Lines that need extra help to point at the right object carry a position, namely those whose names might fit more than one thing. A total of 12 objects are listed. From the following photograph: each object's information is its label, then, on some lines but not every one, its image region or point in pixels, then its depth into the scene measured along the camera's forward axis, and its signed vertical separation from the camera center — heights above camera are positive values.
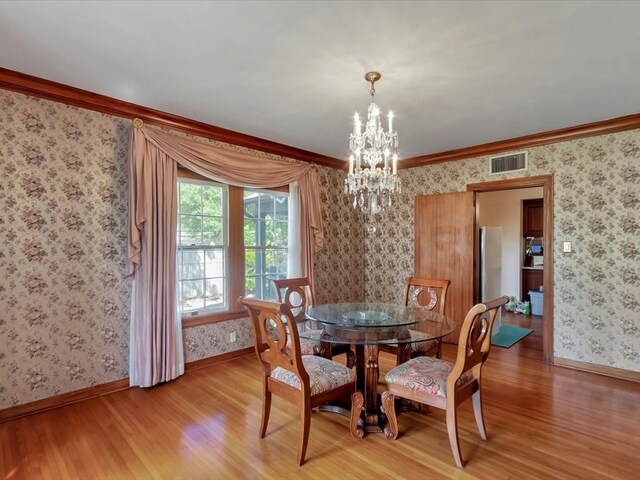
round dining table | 2.28 -0.63
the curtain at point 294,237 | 4.31 +0.07
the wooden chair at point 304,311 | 2.76 -0.64
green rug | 4.50 -1.34
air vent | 3.97 +0.93
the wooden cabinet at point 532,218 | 6.71 +0.46
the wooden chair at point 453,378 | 1.96 -0.85
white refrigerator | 4.89 -0.34
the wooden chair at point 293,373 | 1.99 -0.83
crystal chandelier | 2.45 +0.63
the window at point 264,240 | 4.07 +0.03
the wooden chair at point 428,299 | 2.78 -0.55
